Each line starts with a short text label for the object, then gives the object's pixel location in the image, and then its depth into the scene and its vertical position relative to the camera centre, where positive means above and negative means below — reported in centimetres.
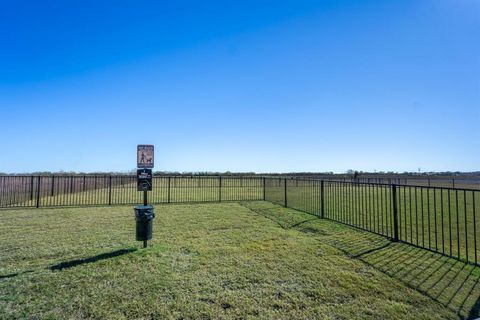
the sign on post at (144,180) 606 -20
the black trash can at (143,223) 555 -107
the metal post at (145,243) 568 -153
